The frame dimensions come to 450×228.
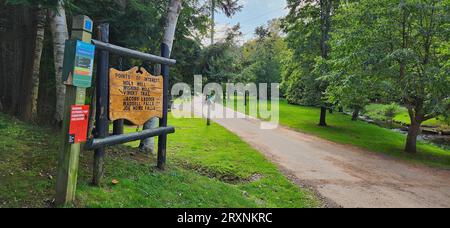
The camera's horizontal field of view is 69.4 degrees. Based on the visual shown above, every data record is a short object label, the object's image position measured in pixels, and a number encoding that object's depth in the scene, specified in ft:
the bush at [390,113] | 95.62
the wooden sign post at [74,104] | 11.66
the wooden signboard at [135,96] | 14.84
